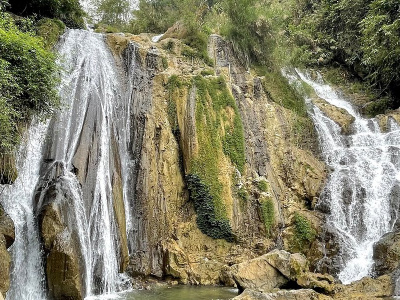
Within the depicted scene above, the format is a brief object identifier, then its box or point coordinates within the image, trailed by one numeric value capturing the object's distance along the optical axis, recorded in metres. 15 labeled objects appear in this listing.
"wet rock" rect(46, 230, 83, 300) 11.63
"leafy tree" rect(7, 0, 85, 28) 22.20
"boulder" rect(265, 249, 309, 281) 13.60
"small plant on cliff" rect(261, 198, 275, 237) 18.06
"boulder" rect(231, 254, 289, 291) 13.23
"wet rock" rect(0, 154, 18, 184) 11.31
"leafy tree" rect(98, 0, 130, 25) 40.44
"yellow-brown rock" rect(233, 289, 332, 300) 10.82
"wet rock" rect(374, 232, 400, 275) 15.05
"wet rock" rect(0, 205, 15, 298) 9.85
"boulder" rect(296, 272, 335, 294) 13.38
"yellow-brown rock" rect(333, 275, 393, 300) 12.84
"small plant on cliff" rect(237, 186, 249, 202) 18.59
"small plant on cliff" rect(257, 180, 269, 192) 18.98
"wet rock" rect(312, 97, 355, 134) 24.41
